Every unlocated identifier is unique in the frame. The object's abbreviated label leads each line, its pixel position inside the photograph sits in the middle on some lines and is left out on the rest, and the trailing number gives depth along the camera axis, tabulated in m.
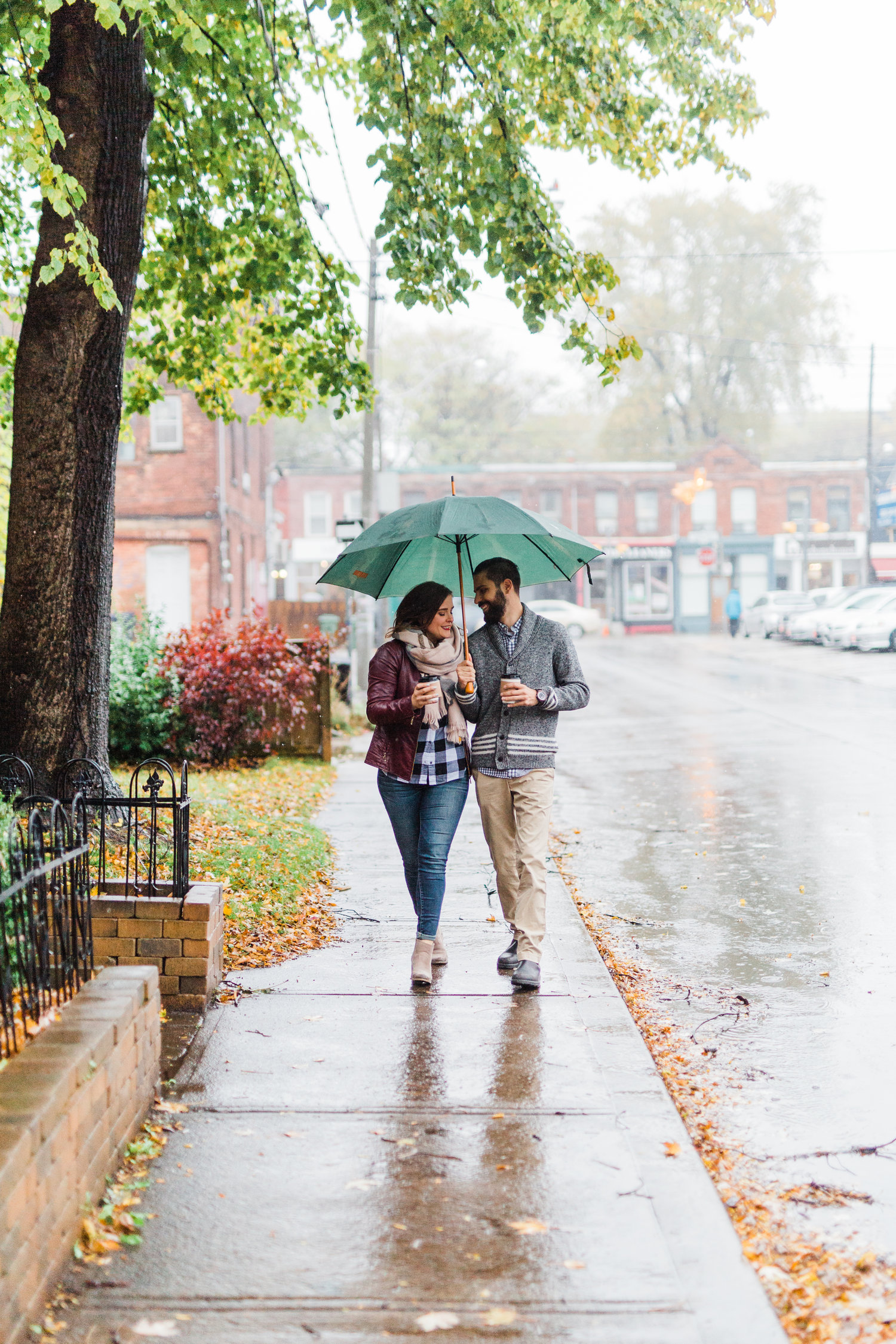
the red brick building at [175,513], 30.55
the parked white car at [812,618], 39.50
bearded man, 5.63
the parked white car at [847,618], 36.44
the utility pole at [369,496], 21.64
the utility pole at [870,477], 48.88
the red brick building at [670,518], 60.41
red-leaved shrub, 12.25
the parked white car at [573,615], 53.94
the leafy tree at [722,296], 63.75
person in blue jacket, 46.34
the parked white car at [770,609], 44.91
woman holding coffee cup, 5.57
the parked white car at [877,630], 35.00
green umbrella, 5.57
